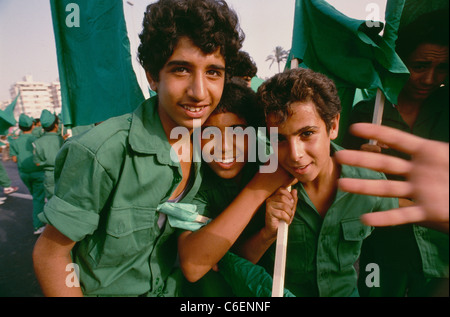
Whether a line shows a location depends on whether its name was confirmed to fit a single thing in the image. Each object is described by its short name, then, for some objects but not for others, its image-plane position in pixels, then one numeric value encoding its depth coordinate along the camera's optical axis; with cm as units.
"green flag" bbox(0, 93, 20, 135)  487
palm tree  4814
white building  8626
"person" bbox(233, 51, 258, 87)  181
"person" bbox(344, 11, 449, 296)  153
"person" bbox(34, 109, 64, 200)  496
